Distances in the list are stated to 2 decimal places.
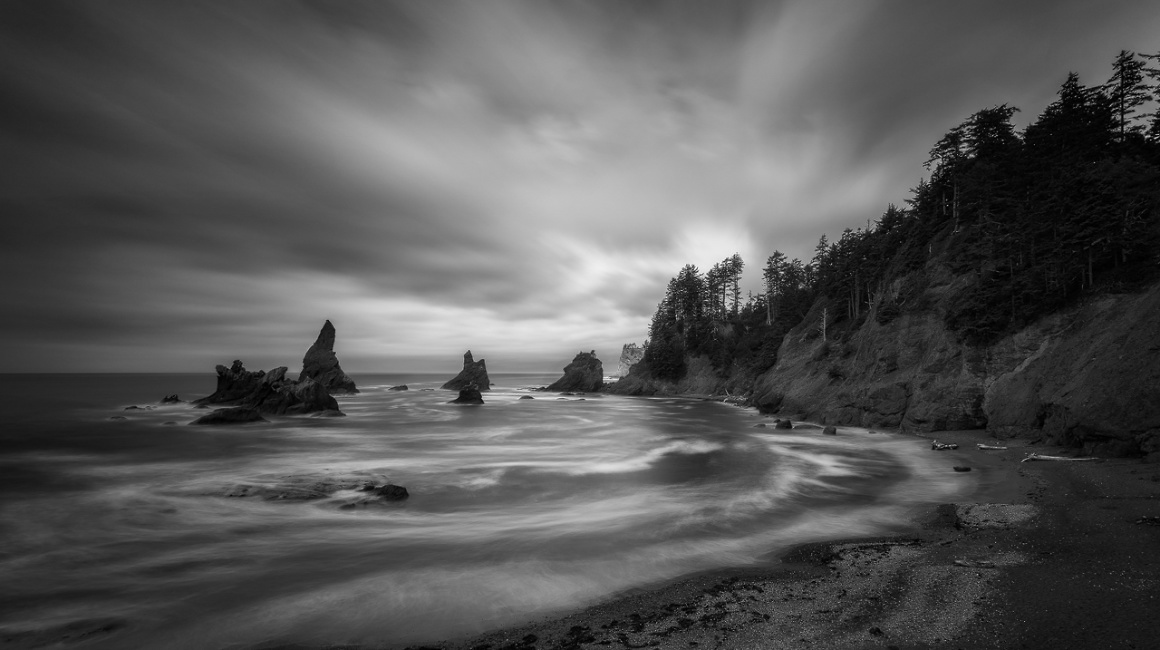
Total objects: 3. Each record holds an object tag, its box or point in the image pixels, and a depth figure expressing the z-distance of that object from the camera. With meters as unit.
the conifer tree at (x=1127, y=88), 30.39
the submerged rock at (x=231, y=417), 36.00
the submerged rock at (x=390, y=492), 15.87
